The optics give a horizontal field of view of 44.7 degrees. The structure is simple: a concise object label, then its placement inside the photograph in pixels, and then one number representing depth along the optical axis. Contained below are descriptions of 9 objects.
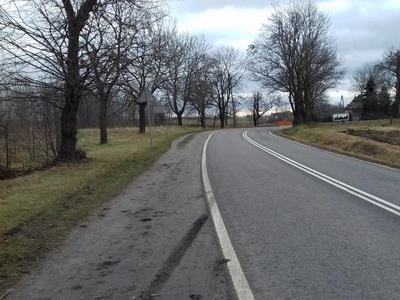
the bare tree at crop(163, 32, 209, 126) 55.72
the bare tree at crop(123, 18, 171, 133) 17.61
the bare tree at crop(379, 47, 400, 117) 80.43
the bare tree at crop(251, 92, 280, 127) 109.81
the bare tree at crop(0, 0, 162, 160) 15.26
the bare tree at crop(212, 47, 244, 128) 89.12
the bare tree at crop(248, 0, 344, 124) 55.41
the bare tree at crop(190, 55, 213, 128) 73.31
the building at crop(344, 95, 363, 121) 105.56
